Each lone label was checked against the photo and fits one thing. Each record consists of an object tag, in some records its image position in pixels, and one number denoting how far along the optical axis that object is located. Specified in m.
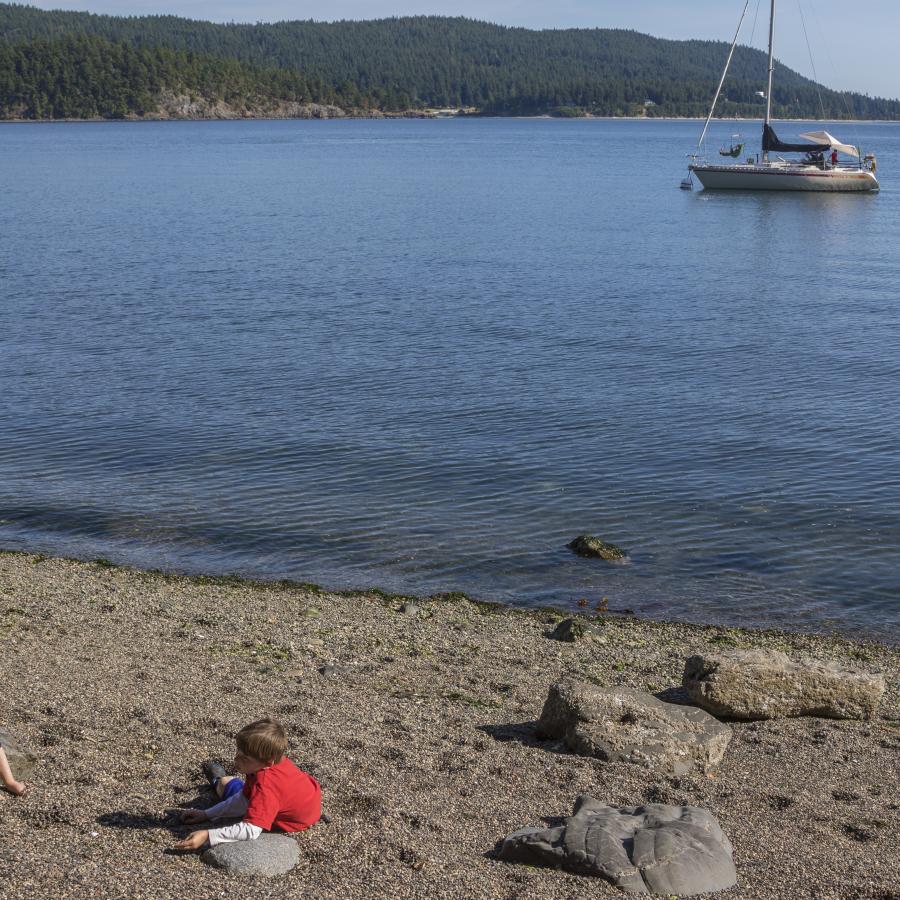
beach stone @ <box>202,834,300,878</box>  8.20
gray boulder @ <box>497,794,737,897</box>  8.19
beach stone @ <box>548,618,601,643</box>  14.85
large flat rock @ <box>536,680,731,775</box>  10.60
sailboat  82.88
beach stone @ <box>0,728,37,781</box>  9.34
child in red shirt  8.55
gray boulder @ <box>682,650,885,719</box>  11.84
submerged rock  18.31
